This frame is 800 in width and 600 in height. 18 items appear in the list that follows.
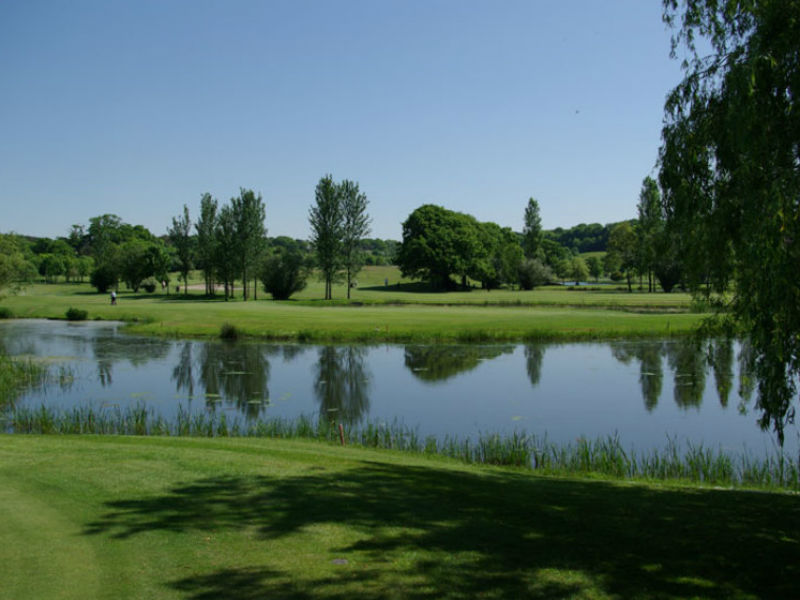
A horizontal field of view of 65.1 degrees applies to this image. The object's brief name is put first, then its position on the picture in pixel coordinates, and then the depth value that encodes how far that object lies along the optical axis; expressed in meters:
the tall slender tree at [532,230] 121.50
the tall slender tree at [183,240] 89.00
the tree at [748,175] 7.79
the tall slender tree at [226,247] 79.50
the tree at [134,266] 92.56
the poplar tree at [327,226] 78.25
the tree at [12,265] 51.09
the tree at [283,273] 79.50
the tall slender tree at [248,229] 78.31
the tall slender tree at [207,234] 85.19
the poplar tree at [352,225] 79.94
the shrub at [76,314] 54.91
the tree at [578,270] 142.00
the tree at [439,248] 100.62
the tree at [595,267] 159.38
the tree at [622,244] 105.56
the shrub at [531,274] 107.94
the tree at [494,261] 103.31
